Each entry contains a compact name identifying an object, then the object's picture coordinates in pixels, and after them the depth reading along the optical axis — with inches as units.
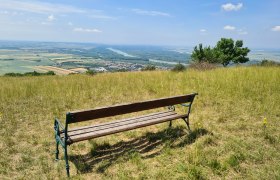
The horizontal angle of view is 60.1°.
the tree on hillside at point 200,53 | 1435.8
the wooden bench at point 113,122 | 149.1
